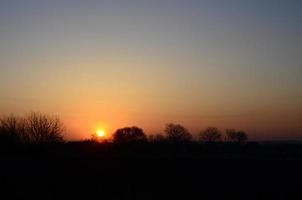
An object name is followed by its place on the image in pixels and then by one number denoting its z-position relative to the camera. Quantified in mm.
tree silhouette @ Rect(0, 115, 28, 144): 68975
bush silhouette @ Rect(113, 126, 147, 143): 120375
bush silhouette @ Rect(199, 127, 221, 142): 155750
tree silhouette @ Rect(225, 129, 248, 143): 152412
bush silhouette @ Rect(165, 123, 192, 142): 136488
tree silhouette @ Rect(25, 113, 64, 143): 81562
